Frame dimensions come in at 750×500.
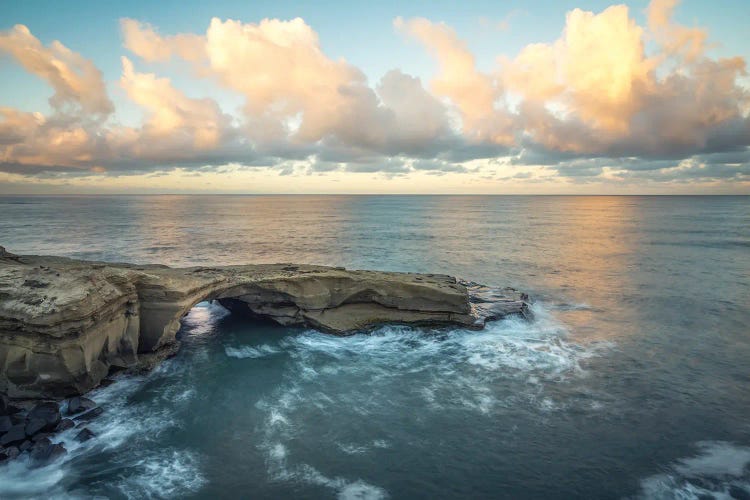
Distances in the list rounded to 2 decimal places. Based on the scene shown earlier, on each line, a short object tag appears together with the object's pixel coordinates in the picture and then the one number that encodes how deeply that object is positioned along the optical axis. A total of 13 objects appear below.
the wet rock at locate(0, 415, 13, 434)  15.04
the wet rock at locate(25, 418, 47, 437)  15.19
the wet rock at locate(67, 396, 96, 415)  17.11
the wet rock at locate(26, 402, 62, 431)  15.80
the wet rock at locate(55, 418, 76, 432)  15.93
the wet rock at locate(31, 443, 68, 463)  14.21
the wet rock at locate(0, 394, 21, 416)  16.36
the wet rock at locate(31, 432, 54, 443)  15.02
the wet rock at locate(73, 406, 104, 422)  16.75
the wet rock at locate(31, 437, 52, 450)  14.57
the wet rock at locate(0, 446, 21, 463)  14.03
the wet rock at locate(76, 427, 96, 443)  15.46
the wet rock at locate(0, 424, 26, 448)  14.62
